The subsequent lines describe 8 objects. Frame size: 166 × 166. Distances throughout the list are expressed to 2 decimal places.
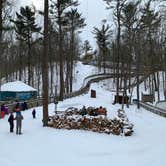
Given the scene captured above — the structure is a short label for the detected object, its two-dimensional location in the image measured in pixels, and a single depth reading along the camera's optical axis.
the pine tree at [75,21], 52.41
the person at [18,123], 20.33
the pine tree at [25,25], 52.72
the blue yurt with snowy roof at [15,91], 43.25
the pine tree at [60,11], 42.25
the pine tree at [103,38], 84.88
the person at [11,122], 20.80
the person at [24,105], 34.16
